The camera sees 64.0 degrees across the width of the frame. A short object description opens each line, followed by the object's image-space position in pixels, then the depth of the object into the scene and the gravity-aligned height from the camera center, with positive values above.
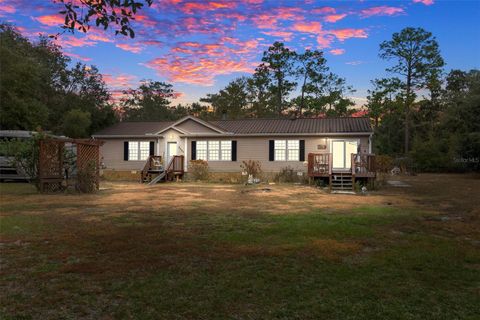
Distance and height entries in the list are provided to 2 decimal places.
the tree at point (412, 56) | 38.94 +10.95
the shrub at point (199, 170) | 23.64 -0.48
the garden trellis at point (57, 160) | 15.12 +0.09
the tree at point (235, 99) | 48.59 +8.10
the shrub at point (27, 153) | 15.07 +0.37
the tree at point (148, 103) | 53.44 +8.45
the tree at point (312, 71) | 41.16 +9.86
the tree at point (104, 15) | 5.58 +2.19
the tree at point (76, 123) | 28.41 +2.92
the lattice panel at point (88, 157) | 15.73 +0.23
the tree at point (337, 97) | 42.28 +7.26
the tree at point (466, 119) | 26.80 +3.18
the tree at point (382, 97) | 41.22 +7.18
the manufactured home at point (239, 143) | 22.11 +1.17
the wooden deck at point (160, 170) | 22.84 -0.48
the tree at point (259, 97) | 43.25 +7.88
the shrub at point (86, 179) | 15.40 -0.67
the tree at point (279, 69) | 41.22 +10.33
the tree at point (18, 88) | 24.61 +4.96
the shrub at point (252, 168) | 22.67 -0.35
